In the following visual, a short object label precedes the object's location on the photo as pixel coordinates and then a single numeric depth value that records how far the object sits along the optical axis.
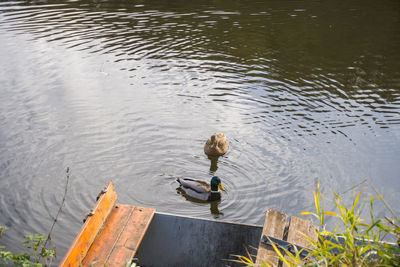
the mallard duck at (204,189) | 7.81
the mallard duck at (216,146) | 8.84
